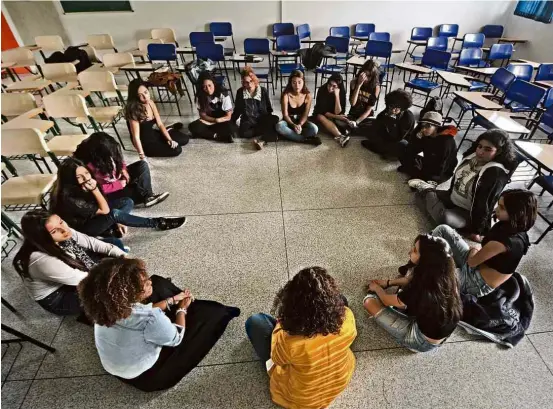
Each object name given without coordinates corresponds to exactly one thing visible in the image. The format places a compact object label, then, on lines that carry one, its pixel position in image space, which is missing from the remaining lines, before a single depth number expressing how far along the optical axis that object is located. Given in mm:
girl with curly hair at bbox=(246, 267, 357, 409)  1182
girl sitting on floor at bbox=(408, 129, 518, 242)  2219
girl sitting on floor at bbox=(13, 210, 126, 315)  1600
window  5598
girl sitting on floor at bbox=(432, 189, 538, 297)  1607
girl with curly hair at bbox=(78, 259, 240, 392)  1223
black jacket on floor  1798
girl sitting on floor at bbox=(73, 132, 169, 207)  2445
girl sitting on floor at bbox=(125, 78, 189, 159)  3289
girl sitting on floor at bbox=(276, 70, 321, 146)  3900
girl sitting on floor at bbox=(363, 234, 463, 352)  1393
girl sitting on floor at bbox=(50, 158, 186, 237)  2125
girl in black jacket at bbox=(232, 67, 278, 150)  3906
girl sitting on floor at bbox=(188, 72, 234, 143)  3926
